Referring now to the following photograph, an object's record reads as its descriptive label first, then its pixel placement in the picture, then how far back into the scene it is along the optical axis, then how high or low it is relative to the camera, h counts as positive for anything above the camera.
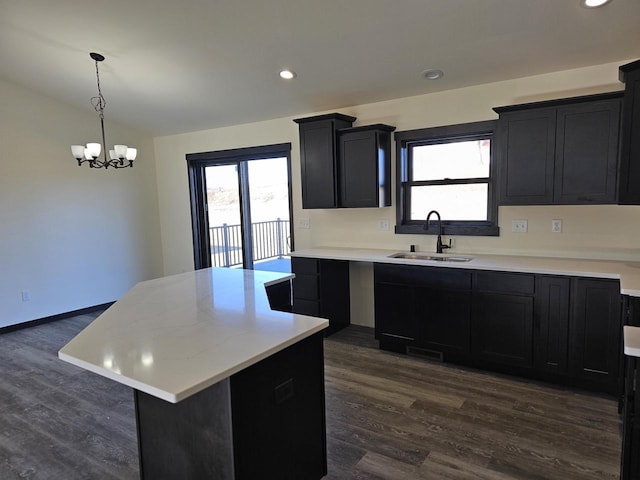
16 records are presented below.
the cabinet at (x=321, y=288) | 4.14 -0.88
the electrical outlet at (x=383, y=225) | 4.29 -0.25
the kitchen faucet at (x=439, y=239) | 3.90 -0.38
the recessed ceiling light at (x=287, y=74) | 3.71 +1.19
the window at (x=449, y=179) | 3.77 +0.20
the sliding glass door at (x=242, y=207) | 5.19 -0.02
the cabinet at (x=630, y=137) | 2.58 +0.36
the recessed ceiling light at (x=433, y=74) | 3.45 +1.07
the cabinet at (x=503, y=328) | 3.08 -1.02
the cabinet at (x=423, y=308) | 3.36 -0.94
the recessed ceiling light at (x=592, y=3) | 2.41 +1.14
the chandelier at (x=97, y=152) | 3.71 +0.53
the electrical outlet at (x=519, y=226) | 3.55 -0.25
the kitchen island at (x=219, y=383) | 1.44 -0.68
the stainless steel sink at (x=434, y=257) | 3.62 -0.53
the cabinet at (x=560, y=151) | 2.89 +0.33
